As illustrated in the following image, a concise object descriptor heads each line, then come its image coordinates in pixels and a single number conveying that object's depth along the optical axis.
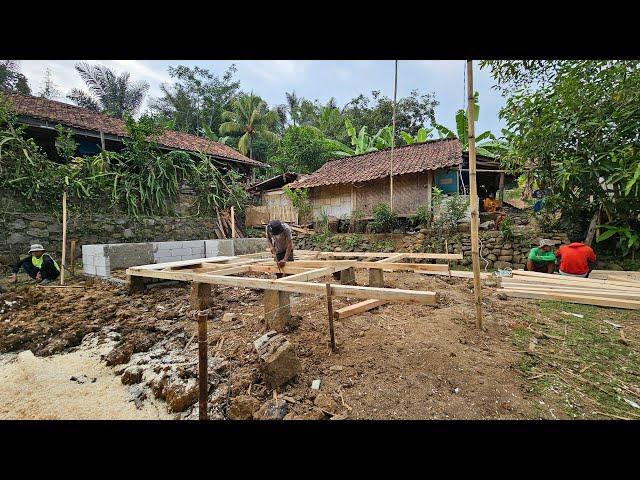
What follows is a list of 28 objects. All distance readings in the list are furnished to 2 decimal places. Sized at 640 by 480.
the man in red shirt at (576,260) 5.54
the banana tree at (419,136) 13.81
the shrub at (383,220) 9.98
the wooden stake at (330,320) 2.74
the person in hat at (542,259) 6.23
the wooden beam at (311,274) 3.51
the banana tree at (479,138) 11.19
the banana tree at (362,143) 15.61
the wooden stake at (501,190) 11.40
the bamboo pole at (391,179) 9.26
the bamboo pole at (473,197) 2.88
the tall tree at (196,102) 22.91
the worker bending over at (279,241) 4.65
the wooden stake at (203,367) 1.72
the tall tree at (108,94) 20.88
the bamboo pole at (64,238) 5.93
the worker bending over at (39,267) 6.09
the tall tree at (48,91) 20.91
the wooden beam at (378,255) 4.86
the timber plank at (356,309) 3.31
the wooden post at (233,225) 11.22
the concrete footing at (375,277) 4.72
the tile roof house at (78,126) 8.75
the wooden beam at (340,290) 2.52
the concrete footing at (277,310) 3.46
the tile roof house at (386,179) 10.11
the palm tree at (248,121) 21.11
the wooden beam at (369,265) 4.25
